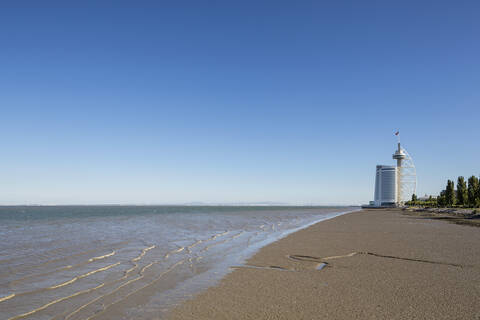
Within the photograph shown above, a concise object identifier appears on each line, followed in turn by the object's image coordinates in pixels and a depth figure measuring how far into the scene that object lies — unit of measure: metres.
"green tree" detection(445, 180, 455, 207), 110.52
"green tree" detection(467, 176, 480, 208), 89.38
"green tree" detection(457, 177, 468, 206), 101.26
